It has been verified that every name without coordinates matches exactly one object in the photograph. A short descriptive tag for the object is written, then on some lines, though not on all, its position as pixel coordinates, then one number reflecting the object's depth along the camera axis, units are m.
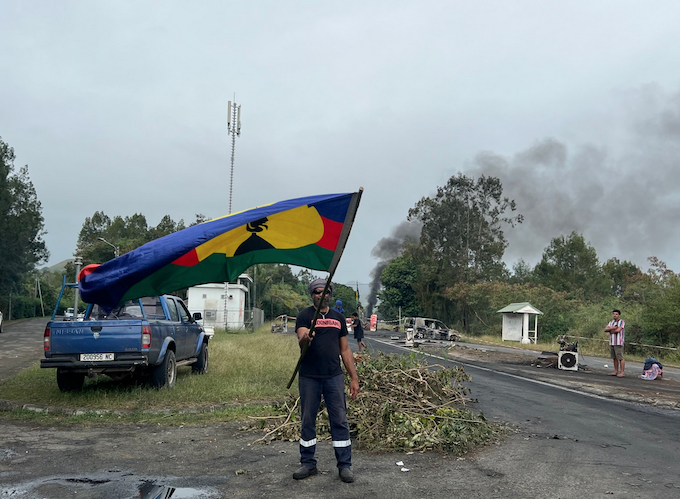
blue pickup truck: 10.25
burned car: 41.75
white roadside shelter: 38.62
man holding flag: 5.82
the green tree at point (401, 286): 80.88
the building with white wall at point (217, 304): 48.89
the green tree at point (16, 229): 52.50
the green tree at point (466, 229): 64.62
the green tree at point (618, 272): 78.69
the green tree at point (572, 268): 72.81
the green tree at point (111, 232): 73.94
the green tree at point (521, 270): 96.18
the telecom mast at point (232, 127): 45.41
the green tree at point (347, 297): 124.09
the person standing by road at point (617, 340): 16.62
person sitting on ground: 16.42
